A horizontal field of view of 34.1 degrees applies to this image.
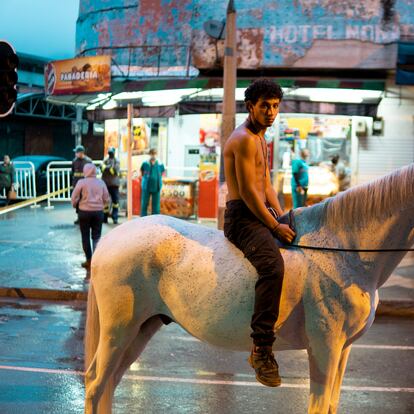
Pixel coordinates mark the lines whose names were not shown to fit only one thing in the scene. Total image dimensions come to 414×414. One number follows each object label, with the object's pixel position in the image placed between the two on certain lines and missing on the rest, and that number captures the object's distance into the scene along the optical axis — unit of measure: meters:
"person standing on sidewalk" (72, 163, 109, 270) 11.79
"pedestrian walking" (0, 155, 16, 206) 22.33
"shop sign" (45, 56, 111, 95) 16.91
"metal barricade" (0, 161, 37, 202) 23.92
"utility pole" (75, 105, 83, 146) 23.40
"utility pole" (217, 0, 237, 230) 11.52
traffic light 8.99
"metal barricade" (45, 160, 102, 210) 22.95
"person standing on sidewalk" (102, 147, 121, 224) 17.89
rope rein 4.17
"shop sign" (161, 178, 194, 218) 18.64
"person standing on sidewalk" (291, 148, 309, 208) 16.06
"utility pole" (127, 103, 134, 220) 14.14
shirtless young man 4.15
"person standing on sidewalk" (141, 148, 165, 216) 17.47
